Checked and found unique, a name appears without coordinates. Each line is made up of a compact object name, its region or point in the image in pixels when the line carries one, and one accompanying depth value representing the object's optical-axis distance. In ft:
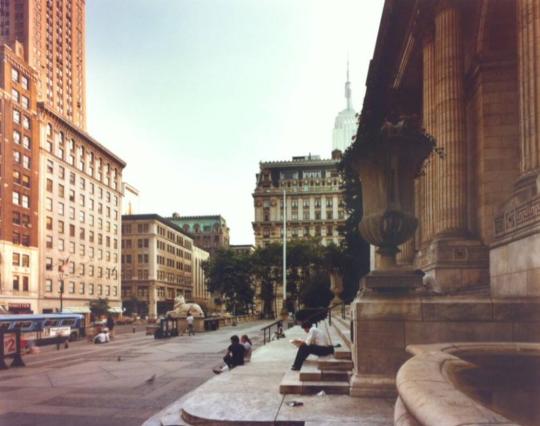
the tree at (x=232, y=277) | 259.19
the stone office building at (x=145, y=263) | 344.49
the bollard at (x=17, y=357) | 68.85
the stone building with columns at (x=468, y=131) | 48.62
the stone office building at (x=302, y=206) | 365.20
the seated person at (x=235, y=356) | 45.52
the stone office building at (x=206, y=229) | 535.19
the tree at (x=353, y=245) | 114.37
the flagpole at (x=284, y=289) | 199.75
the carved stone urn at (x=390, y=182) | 27.53
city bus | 102.89
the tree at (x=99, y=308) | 248.32
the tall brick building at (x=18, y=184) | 197.06
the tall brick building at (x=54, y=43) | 322.55
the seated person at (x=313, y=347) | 33.30
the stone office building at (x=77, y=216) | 228.84
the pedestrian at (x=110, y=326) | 122.52
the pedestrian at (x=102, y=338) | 108.58
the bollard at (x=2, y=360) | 65.92
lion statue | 138.92
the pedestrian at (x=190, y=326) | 129.49
